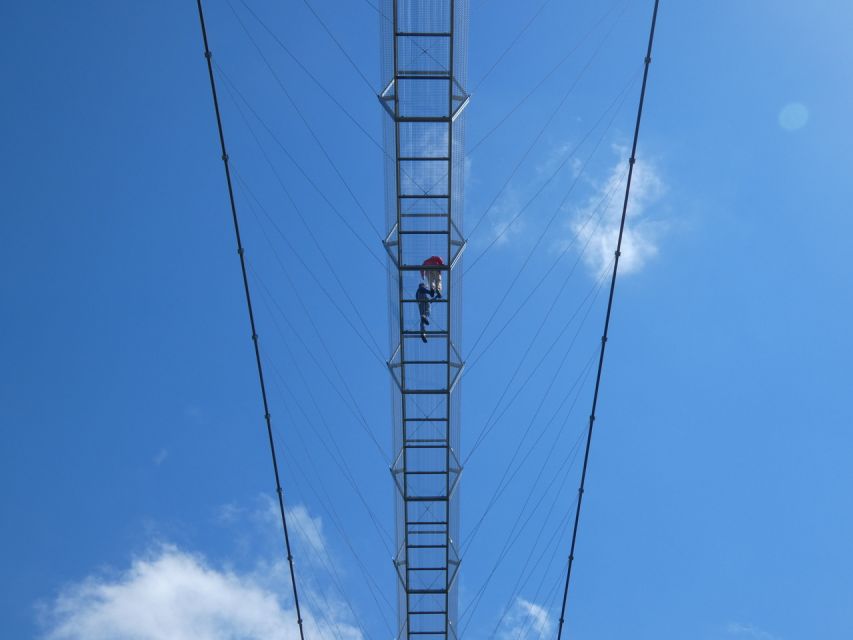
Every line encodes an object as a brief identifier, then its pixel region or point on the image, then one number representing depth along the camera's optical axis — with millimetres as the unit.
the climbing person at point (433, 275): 20891
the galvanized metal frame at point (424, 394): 20016
